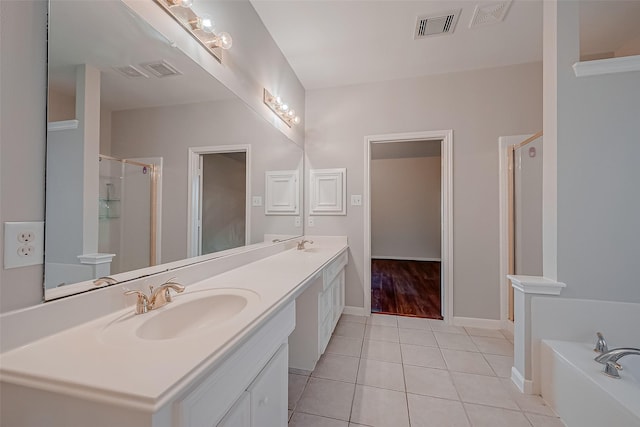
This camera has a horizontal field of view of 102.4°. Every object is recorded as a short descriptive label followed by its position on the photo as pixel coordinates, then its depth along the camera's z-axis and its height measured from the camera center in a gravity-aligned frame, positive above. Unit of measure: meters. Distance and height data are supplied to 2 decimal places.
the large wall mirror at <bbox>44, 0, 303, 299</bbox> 0.74 +0.25
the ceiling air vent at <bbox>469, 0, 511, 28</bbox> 1.82 +1.49
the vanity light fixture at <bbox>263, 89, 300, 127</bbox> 2.07 +0.94
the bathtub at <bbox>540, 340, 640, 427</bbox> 1.05 -0.79
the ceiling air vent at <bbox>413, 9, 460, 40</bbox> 1.91 +1.49
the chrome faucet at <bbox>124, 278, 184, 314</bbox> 0.86 -0.29
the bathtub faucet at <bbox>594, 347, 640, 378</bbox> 1.18 -0.68
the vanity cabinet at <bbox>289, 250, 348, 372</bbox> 1.77 -0.78
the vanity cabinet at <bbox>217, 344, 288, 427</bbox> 0.77 -0.63
